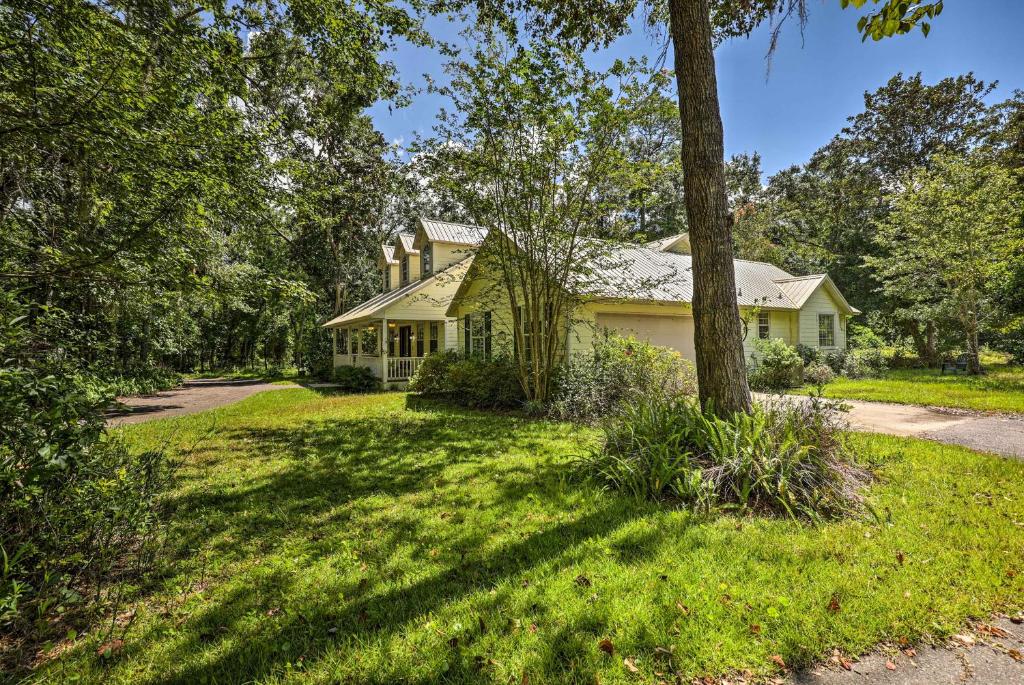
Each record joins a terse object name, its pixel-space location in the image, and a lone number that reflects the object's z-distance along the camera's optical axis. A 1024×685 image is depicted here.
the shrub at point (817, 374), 14.65
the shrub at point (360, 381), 16.86
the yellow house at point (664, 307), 11.67
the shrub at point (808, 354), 16.41
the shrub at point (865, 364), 16.19
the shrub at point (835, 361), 16.58
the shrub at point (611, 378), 8.91
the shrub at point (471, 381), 10.73
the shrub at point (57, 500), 2.34
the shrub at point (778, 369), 13.90
